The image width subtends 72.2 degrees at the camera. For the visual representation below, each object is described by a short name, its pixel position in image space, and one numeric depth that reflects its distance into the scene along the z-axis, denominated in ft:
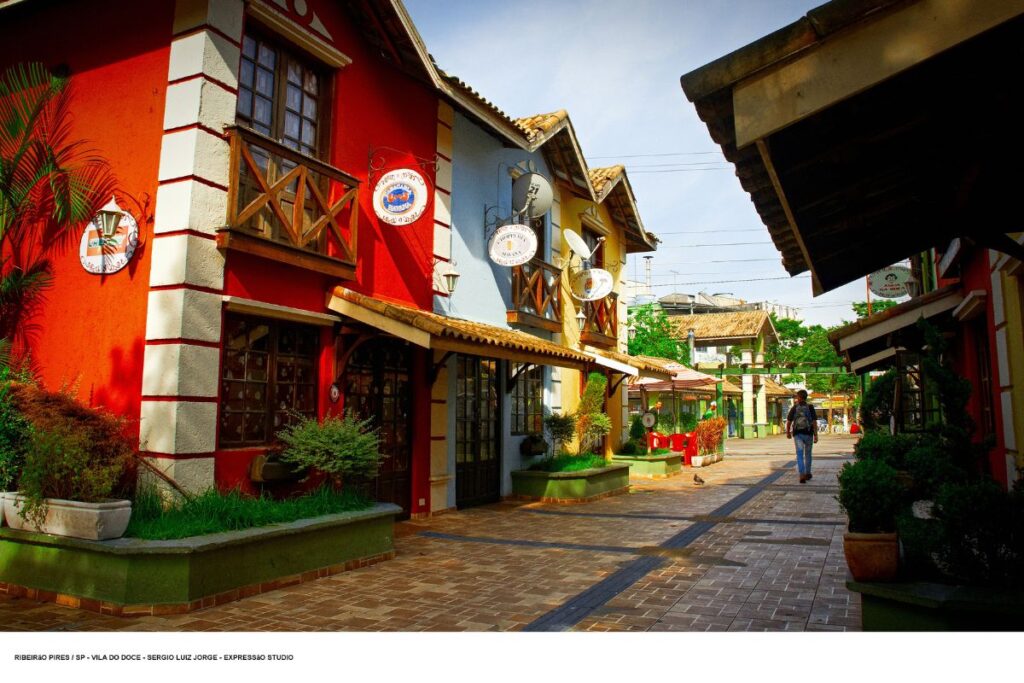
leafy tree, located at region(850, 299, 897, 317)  98.55
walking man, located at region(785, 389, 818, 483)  45.98
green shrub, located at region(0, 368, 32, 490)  20.44
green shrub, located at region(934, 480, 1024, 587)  13.37
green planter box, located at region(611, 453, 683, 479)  53.72
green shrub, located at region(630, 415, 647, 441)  55.88
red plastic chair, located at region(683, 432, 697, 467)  65.36
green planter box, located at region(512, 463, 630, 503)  39.11
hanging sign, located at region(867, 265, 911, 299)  45.57
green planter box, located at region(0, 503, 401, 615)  17.31
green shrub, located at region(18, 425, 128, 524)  18.44
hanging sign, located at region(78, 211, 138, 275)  22.53
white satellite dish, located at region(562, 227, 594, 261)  45.08
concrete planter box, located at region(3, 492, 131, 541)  17.78
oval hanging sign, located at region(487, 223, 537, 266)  36.40
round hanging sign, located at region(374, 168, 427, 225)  27.71
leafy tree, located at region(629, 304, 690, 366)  93.97
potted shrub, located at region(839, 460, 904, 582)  14.10
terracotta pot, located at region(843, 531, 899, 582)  14.07
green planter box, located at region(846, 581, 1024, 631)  12.59
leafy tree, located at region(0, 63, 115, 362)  24.39
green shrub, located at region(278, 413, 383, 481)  23.54
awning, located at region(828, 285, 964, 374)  30.48
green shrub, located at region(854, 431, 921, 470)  29.71
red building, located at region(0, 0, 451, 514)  21.65
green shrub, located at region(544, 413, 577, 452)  42.39
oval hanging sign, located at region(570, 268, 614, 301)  47.88
